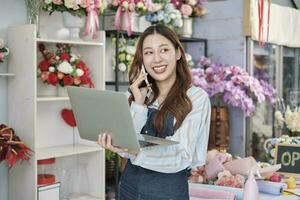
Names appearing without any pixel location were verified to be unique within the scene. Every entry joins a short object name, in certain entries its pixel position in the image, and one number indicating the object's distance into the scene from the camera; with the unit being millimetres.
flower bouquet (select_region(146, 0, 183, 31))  3985
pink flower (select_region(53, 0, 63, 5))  3113
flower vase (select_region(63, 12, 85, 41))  3322
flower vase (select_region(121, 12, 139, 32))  3660
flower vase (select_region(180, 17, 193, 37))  4320
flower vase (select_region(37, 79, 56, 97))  3363
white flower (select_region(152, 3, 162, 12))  3889
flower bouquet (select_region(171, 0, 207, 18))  4238
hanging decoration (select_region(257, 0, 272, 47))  3437
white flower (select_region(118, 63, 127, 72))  3680
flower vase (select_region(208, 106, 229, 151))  4352
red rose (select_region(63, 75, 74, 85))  3260
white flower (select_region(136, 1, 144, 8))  3688
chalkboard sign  2648
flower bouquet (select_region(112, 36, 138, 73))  3678
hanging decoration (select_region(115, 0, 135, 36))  3596
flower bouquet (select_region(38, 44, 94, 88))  3205
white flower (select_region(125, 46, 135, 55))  3676
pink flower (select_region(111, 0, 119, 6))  3555
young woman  1672
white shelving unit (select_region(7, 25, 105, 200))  3002
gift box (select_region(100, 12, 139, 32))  3672
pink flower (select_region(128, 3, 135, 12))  3626
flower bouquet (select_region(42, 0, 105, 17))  3148
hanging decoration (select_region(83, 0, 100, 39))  3288
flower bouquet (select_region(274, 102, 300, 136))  3199
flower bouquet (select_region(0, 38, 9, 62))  2949
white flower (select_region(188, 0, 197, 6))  4266
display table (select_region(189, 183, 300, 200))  2109
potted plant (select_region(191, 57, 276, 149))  4246
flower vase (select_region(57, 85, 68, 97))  3376
